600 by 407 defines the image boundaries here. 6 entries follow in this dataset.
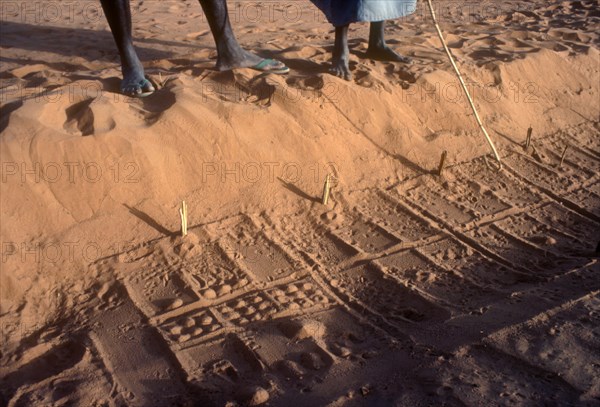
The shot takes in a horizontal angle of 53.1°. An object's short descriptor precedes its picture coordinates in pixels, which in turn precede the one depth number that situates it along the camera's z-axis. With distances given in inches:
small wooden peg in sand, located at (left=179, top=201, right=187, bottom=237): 122.6
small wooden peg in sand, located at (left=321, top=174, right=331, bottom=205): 136.1
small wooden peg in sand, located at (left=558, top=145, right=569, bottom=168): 163.3
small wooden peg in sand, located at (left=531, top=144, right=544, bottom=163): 164.9
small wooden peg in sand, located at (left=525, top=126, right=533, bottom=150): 166.4
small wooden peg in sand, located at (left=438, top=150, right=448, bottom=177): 149.3
